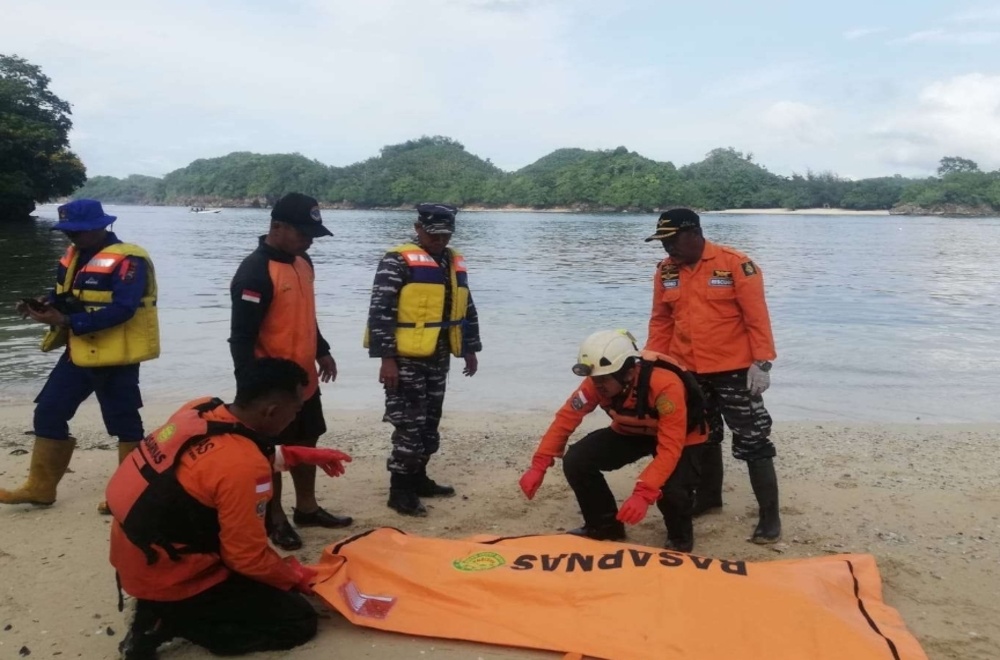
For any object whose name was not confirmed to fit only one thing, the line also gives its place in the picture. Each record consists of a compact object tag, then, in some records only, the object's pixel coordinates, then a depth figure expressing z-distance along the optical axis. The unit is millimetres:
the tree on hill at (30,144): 48625
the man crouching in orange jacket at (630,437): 4242
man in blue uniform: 4742
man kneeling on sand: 3168
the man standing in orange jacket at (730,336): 4680
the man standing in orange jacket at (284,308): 4363
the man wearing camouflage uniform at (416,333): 4980
